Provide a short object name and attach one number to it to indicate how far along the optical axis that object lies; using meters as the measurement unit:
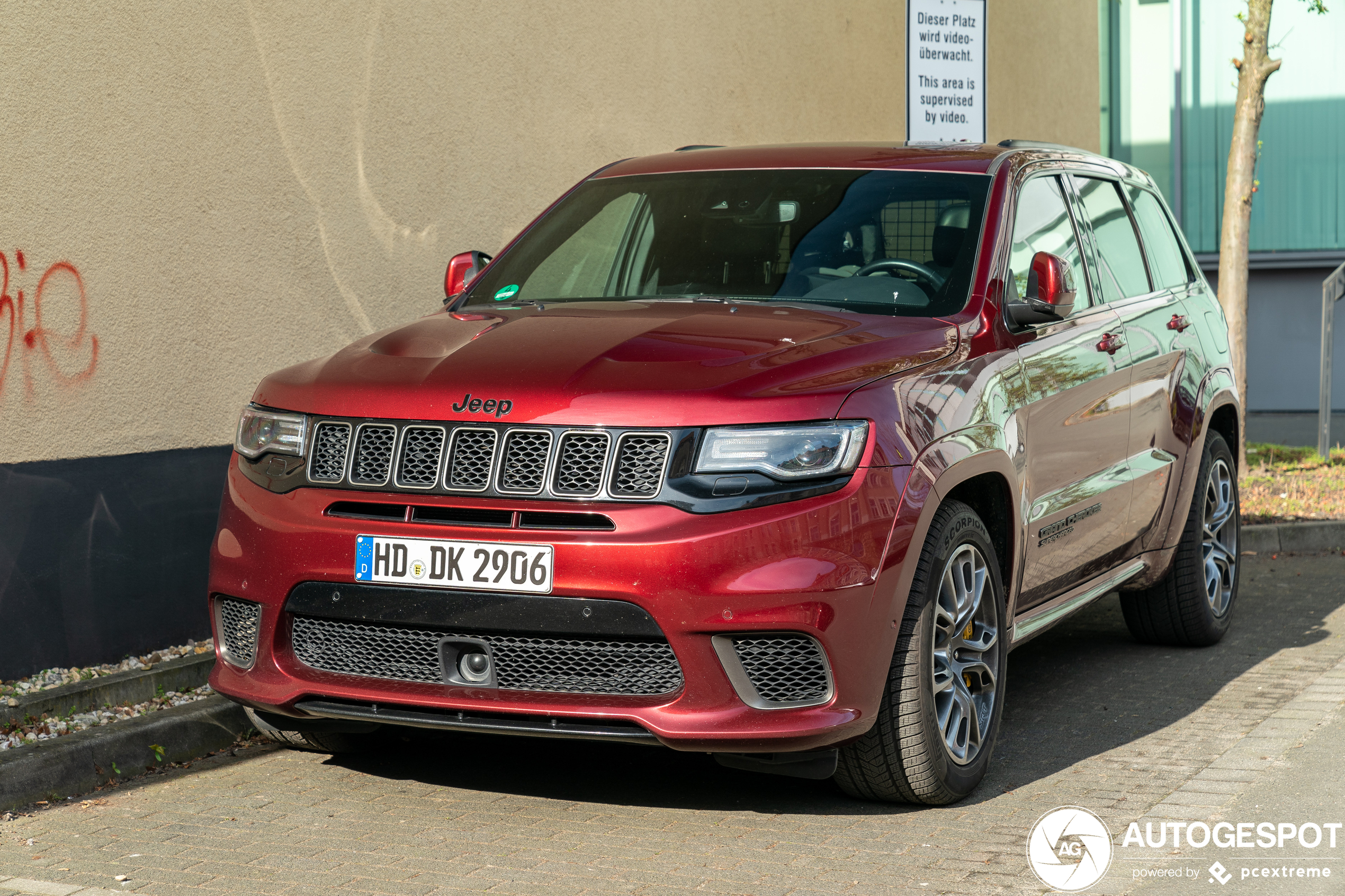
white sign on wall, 8.95
